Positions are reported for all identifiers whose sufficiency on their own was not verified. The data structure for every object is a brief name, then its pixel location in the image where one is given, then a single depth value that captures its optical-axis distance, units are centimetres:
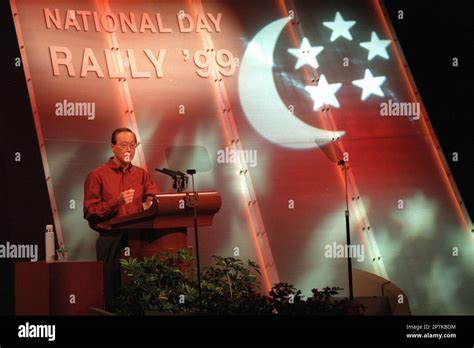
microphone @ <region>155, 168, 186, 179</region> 1473
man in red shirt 1519
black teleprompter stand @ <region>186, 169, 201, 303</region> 1425
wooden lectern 1434
